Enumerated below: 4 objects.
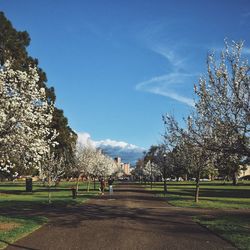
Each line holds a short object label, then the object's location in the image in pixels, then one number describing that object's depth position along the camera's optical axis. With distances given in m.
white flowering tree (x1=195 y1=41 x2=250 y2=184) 15.75
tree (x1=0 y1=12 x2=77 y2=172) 33.62
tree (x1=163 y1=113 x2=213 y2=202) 18.33
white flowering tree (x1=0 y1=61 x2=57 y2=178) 14.95
